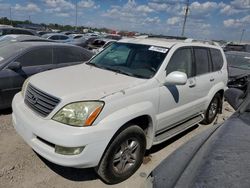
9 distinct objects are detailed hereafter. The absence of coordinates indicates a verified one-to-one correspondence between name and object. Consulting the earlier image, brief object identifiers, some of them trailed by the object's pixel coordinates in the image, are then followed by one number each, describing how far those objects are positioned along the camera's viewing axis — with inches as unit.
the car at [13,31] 447.1
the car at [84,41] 509.2
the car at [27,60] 152.4
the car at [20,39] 202.9
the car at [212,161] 47.8
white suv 81.6
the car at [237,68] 226.8
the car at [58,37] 552.0
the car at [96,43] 544.6
